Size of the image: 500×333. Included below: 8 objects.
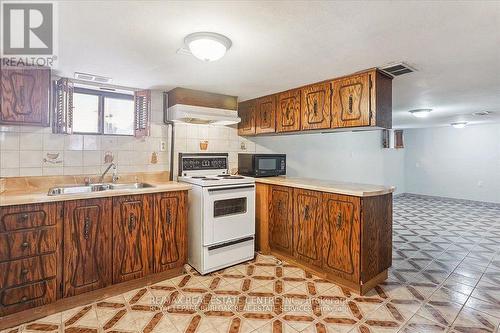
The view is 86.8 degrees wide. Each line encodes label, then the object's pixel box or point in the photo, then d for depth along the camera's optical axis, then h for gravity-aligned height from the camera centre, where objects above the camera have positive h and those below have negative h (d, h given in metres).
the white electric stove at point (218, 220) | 2.85 -0.60
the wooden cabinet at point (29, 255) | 1.97 -0.70
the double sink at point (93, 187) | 2.58 -0.22
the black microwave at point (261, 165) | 3.73 +0.03
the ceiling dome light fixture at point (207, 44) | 1.76 +0.83
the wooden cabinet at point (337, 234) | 2.47 -0.70
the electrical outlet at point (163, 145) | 3.35 +0.27
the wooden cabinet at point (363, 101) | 2.44 +0.64
